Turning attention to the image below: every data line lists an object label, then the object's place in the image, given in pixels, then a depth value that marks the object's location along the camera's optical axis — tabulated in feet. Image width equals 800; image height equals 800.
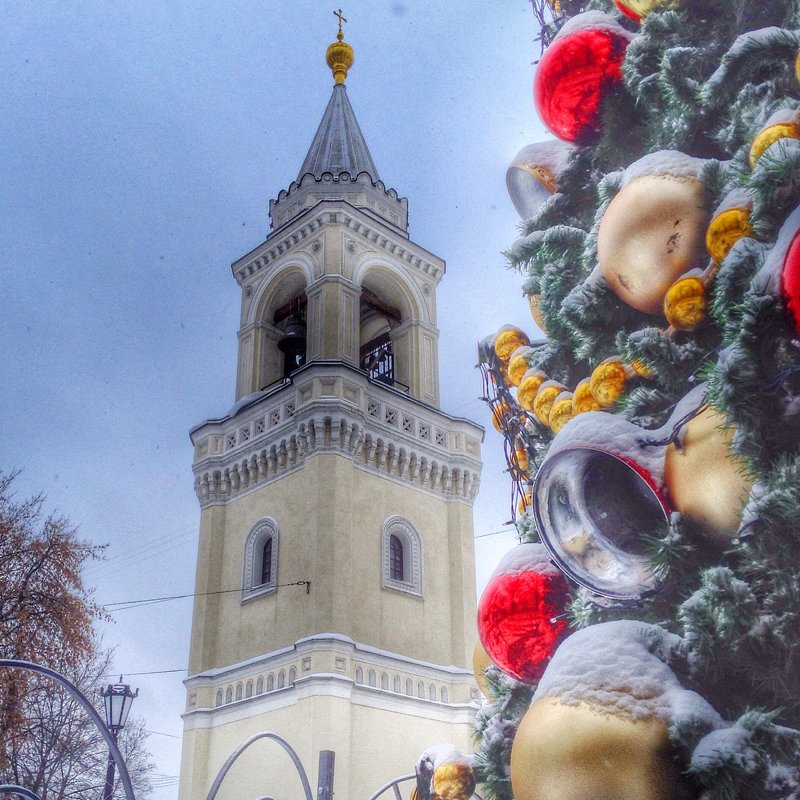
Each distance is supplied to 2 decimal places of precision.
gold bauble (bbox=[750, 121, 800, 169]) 9.44
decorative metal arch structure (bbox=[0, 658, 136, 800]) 26.04
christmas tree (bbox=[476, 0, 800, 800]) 8.45
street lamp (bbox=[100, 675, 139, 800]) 34.71
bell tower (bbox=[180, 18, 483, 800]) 65.05
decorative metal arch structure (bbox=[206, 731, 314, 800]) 38.48
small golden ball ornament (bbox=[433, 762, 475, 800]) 12.73
